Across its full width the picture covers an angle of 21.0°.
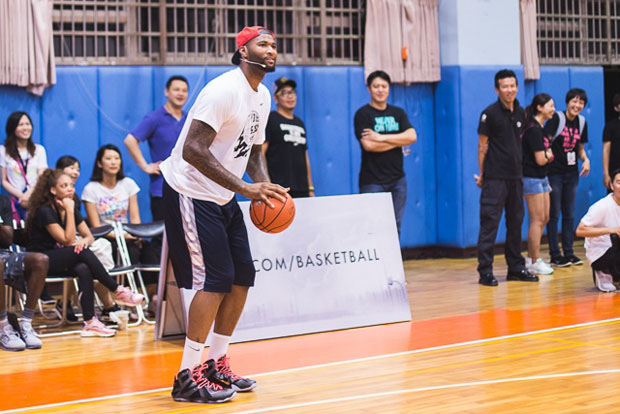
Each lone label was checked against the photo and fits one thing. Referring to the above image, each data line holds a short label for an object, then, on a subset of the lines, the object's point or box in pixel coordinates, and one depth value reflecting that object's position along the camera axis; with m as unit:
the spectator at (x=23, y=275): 11.73
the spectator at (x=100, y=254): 13.40
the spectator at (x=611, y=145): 18.49
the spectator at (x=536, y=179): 16.97
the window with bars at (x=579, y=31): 22.12
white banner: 11.86
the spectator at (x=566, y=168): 18.13
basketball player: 8.35
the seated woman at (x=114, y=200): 14.23
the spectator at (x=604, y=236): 14.42
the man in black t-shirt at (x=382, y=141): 15.78
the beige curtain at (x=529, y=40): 21.24
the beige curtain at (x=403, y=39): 19.90
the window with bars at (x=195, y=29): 17.22
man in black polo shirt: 15.71
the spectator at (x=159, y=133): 14.91
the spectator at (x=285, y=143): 15.82
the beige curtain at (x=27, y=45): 16.05
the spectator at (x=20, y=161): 14.70
